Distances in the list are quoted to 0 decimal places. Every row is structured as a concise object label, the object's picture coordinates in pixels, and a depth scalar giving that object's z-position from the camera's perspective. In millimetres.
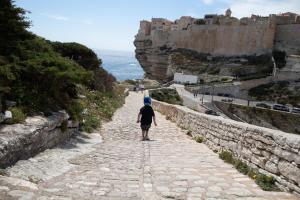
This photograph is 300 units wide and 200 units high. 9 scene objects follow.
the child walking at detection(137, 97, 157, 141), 11883
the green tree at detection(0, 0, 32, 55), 7605
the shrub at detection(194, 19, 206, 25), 84562
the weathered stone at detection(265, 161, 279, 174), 5796
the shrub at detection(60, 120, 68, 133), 8359
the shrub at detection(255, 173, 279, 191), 5609
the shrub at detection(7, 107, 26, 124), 6415
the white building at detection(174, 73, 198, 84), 65562
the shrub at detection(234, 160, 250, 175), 6738
